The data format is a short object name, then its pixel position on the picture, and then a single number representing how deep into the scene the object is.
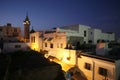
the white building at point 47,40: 17.16
